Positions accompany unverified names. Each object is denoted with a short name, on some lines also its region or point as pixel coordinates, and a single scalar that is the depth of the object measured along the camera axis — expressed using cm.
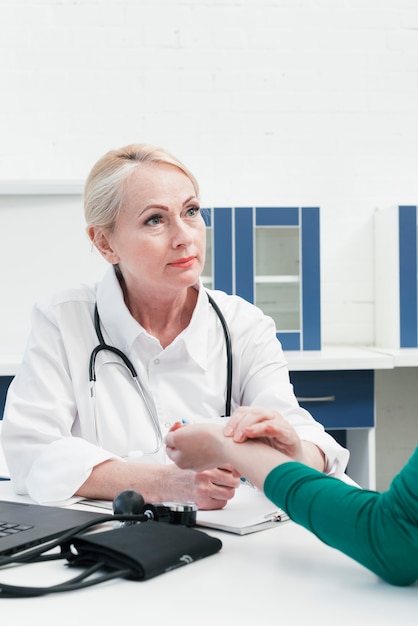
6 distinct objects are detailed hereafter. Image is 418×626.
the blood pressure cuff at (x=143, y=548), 77
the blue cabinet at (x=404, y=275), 302
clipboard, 98
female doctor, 142
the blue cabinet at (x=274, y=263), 303
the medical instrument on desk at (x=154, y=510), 96
